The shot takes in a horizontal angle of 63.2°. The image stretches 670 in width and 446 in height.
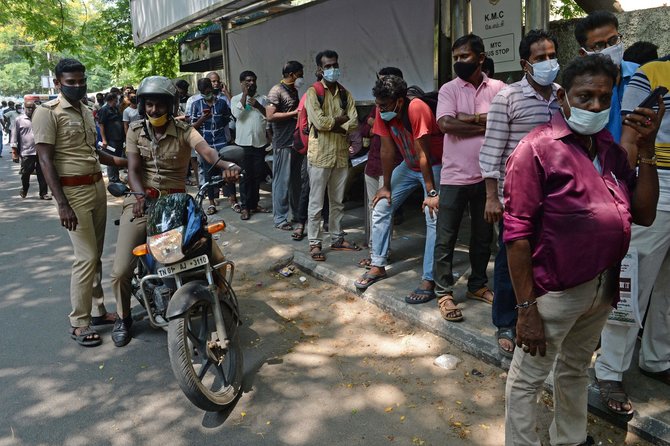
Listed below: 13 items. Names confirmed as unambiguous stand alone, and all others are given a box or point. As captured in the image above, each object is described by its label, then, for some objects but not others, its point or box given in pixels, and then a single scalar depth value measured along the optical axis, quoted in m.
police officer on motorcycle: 3.96
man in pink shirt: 3.91
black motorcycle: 3.12
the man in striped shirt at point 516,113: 3.20
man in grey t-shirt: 6.61
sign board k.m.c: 4.88
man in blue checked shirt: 8.30
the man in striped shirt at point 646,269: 2.85
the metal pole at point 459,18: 5.52
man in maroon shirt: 2.11
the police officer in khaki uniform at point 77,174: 4.10
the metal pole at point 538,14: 4.64
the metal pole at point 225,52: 10.32
